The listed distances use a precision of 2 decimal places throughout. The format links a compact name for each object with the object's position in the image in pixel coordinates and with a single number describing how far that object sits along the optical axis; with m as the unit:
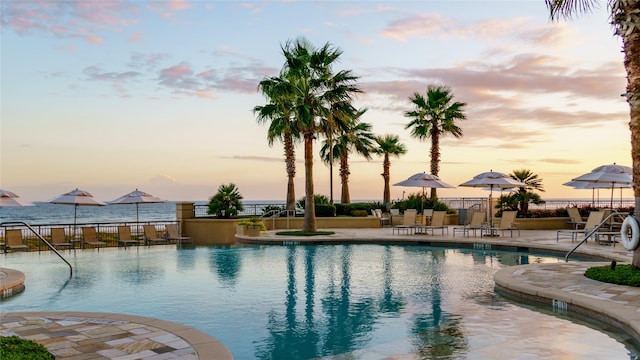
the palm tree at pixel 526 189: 24.02
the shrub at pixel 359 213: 26.94
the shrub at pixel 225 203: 23.69
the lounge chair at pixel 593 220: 17.12
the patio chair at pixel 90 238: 18.78
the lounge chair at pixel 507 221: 19.36
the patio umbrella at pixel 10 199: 14.10
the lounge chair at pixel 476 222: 20.14
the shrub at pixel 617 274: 9.40
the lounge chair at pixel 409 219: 21.70
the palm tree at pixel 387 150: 38.50
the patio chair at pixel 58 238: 17.73
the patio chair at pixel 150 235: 20.02
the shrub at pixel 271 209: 26.10
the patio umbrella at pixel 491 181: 20.31
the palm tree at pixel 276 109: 20.86
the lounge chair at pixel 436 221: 20.94
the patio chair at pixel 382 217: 25.59
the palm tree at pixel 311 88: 21.17
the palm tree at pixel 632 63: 9.48
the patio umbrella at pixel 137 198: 21.02
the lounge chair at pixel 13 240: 16.94
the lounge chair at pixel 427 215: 23.67
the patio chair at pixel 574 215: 20.77
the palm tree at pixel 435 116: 29.88
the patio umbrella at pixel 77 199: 18.83
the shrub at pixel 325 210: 25.98
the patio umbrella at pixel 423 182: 22.72
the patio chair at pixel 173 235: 20.69
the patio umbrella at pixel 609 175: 17.67
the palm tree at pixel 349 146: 36.78
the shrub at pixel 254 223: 21.22
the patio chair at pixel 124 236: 19.50
